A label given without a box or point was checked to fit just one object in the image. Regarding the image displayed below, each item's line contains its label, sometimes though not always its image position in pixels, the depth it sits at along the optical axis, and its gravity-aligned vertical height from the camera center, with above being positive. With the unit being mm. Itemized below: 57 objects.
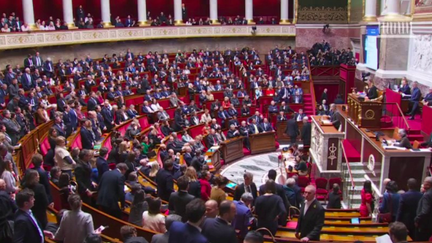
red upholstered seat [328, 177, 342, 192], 11094 -3579
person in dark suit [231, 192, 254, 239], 5551 -2221
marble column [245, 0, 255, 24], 29688 +1301
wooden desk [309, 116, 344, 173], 12297 -3165
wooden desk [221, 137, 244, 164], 15867 -4037
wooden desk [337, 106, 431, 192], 9727 -2874
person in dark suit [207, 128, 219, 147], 15422 -3507
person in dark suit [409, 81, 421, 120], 14125 -2180
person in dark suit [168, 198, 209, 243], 4281 -1792
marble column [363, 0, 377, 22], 22219 +789
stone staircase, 11008 -3708
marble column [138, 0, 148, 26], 27312 +1232
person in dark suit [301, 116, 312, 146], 15516 -3391
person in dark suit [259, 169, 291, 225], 6766 -2317
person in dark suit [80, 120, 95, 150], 10961 -2363
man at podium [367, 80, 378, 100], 14531 -2009
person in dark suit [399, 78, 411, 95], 15133 -1984
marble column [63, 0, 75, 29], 23844 +1142
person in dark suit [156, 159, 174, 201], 7375 -2320
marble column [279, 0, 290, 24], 29812 +1248
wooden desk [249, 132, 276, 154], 17017 -4060
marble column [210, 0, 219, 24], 29250 +1271
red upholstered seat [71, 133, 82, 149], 11580 -2677
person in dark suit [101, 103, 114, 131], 14031 -2457
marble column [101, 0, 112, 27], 25714 +1206
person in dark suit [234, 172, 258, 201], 6617 -2212
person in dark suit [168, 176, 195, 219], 5754 -2038
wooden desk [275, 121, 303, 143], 18344 -3926
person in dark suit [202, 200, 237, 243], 4516 -1886
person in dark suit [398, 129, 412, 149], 9984 -2449
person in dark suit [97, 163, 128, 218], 6535 -2147
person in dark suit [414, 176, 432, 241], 6480 -2582
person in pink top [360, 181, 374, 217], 8562 -3153
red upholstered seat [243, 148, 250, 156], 17016 -4348
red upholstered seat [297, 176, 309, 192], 10281 -3306
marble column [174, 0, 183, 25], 28531 +1234
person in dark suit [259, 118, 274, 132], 17359 -3533
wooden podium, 12047 -2183
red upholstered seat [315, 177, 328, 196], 11148 -3717
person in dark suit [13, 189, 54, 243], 4867 -1928
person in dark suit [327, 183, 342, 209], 8961 -3241
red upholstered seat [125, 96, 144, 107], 17766 -2561
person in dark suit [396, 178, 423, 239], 6812 -2583
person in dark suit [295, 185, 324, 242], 5695 -2303
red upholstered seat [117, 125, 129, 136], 14097 -2882
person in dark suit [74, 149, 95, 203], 6965 -2081
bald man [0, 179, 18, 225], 5214 -1910
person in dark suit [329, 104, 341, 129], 13770 -2735
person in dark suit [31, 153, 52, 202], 6488 -1890
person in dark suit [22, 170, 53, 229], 5809 -1968
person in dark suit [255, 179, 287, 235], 5980 -2240
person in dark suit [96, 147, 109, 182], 7508 -2039
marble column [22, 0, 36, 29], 21719 +1112
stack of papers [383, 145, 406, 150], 9883 -2518
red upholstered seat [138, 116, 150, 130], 15692 -2967
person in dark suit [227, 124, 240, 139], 16578 -3554
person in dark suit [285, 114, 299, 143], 16938 -3557
